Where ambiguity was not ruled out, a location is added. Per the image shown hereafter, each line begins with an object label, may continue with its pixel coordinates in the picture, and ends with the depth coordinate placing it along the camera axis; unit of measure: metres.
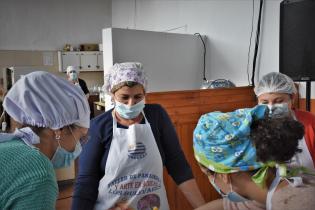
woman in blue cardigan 1.19
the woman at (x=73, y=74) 4.38
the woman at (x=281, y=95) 1.43
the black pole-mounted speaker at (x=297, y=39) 1.81
